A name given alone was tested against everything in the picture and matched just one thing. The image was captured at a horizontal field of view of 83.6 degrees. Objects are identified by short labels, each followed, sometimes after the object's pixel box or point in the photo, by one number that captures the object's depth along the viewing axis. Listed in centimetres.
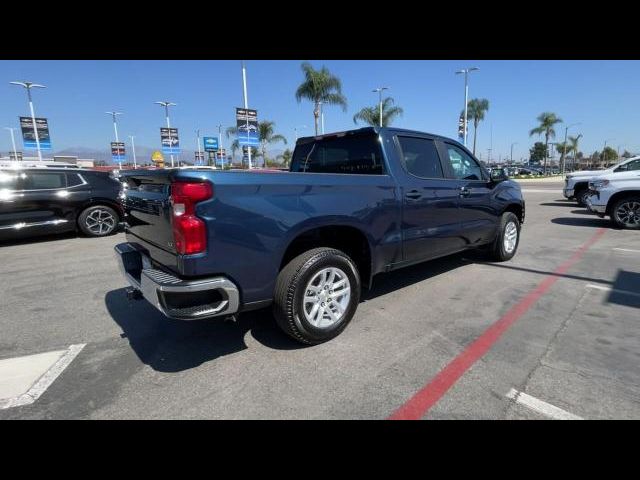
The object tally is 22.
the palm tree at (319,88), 2550
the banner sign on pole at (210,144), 3419
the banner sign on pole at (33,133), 2827
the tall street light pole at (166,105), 3831
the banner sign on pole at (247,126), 1769
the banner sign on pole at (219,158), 6410
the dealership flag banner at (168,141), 3281
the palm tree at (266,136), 4080
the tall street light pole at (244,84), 1867
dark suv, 714
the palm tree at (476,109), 4522
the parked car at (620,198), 884
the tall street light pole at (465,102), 3356
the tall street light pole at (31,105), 2820
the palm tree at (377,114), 3384
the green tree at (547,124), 5288
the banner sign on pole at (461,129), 3512
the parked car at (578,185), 1351
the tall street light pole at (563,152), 6469
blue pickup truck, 248
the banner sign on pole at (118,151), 4409
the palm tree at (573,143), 7193
